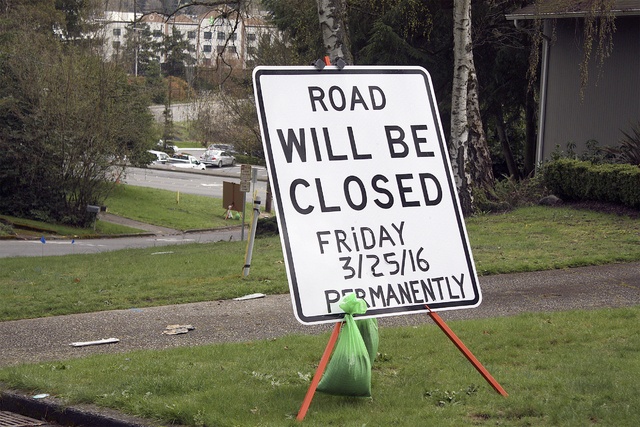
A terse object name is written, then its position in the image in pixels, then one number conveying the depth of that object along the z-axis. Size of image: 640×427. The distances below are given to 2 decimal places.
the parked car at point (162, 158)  71.44
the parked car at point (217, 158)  75.19
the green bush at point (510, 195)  18.53
